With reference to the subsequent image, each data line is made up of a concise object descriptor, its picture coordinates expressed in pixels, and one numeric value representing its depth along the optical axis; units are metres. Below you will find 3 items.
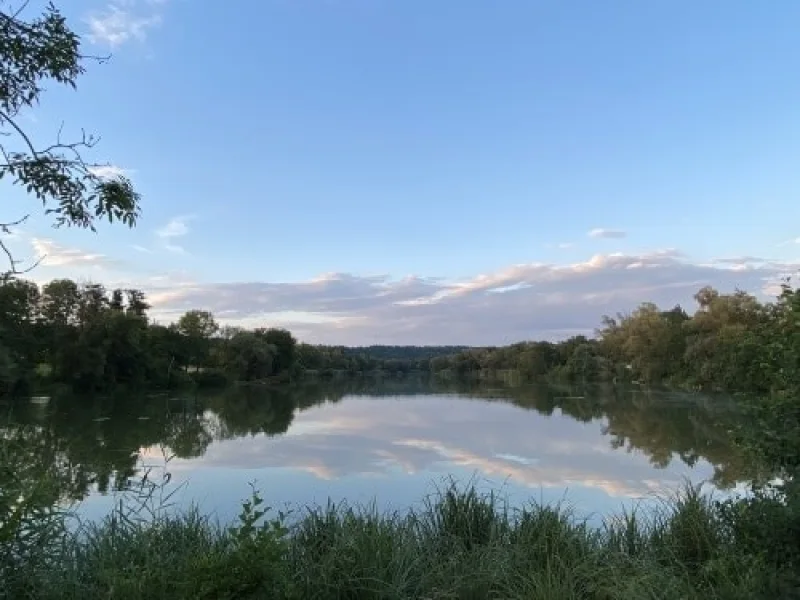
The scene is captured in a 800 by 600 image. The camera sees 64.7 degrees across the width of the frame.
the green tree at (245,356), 82.38
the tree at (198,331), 71.88
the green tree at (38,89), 3.27
